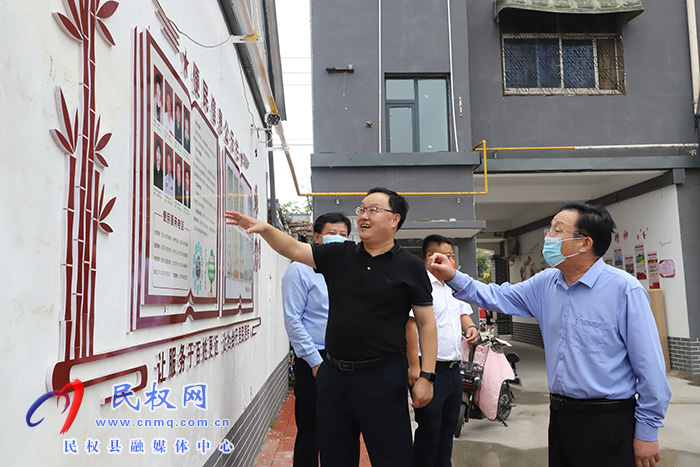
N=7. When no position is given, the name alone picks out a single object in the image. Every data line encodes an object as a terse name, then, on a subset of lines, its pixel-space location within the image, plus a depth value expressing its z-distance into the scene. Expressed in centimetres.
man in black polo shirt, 254
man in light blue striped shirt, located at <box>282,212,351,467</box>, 362
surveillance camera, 528
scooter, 571
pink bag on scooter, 569
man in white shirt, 343
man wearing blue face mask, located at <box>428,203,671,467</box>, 229
